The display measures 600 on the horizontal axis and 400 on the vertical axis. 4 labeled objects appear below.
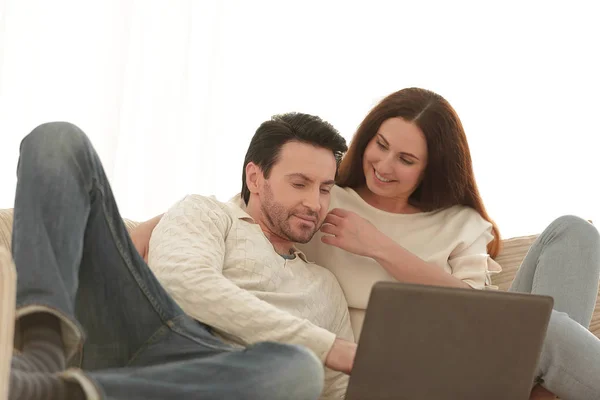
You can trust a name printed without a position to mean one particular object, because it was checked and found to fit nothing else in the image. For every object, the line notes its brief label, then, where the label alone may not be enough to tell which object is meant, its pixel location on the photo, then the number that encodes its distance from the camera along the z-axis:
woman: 3.43
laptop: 2.95
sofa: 3.64
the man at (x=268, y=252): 3.06
